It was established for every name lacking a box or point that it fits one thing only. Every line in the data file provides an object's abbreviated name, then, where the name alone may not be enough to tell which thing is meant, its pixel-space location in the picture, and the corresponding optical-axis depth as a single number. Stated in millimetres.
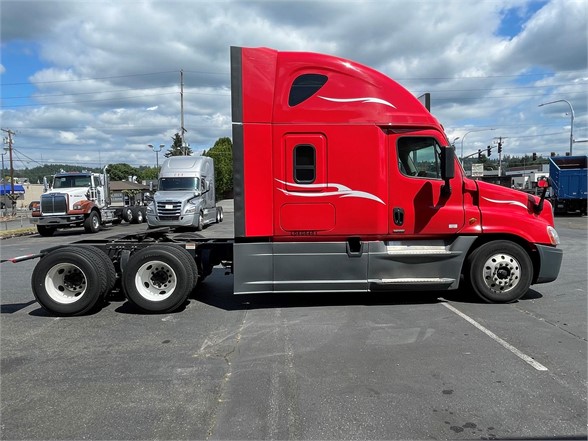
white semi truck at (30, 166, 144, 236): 20078
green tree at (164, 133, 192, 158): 77500
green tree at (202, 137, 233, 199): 58375
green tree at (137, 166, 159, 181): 120081
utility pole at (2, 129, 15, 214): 64750
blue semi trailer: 26016
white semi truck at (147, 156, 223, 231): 19375
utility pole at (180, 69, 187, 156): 45844
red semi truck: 6074
